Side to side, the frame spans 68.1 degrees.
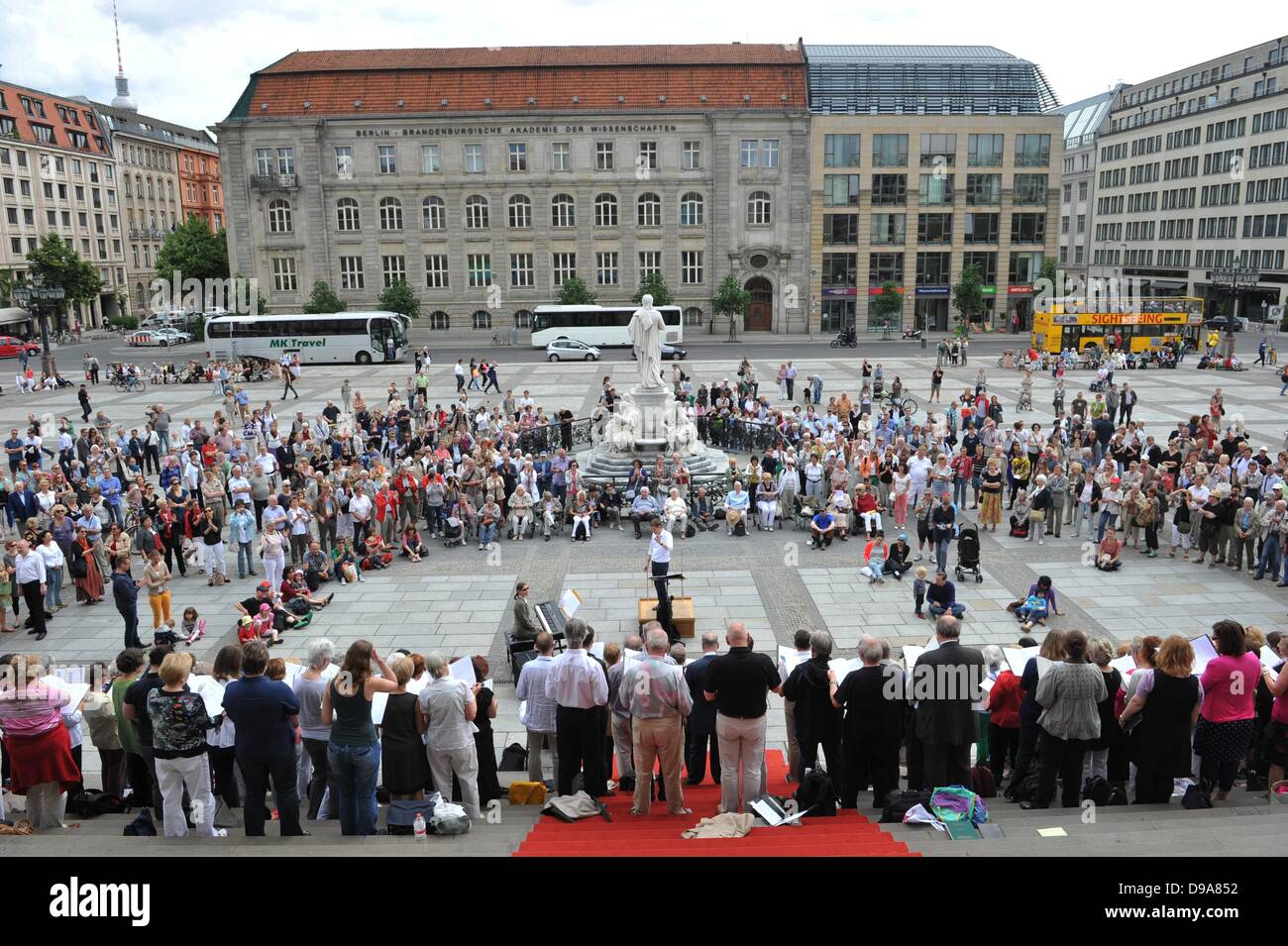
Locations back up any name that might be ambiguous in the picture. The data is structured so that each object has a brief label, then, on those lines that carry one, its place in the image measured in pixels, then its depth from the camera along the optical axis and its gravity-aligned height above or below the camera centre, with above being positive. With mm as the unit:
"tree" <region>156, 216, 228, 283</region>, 79938 +6214
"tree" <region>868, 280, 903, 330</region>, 68250 +546
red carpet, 6652 -3866
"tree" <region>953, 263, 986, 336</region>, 66875 +1030
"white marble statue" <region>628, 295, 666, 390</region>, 23625 -550
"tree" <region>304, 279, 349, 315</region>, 63594 +1586
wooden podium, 14508 -4482
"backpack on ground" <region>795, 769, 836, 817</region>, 7969 -3999
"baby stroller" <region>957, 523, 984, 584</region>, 16578 -4121
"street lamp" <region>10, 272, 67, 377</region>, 48775 +1879
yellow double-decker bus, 50250 -830
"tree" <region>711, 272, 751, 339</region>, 64312 +1218
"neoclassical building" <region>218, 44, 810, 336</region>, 65000 +9964
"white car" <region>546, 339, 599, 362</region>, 54250 -1735
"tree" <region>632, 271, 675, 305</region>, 65062 +2050
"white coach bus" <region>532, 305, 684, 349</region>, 58344 -223
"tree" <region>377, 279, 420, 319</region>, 64188 +1602
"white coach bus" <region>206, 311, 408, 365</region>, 53938 -601
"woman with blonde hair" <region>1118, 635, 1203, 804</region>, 7648 -3319
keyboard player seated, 12703 -4008
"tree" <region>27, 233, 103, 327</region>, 67938 +4452
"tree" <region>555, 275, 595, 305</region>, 63969 +1829
